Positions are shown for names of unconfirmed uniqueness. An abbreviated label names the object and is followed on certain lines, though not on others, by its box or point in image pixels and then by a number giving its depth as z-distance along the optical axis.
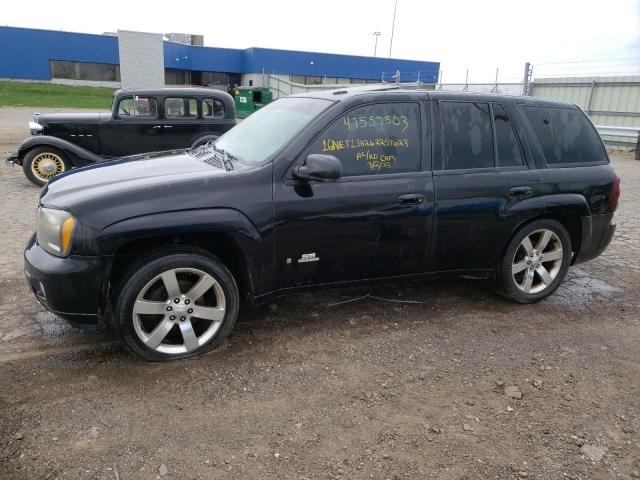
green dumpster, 28.83
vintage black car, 9.66
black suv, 3.18
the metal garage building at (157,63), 43.06
